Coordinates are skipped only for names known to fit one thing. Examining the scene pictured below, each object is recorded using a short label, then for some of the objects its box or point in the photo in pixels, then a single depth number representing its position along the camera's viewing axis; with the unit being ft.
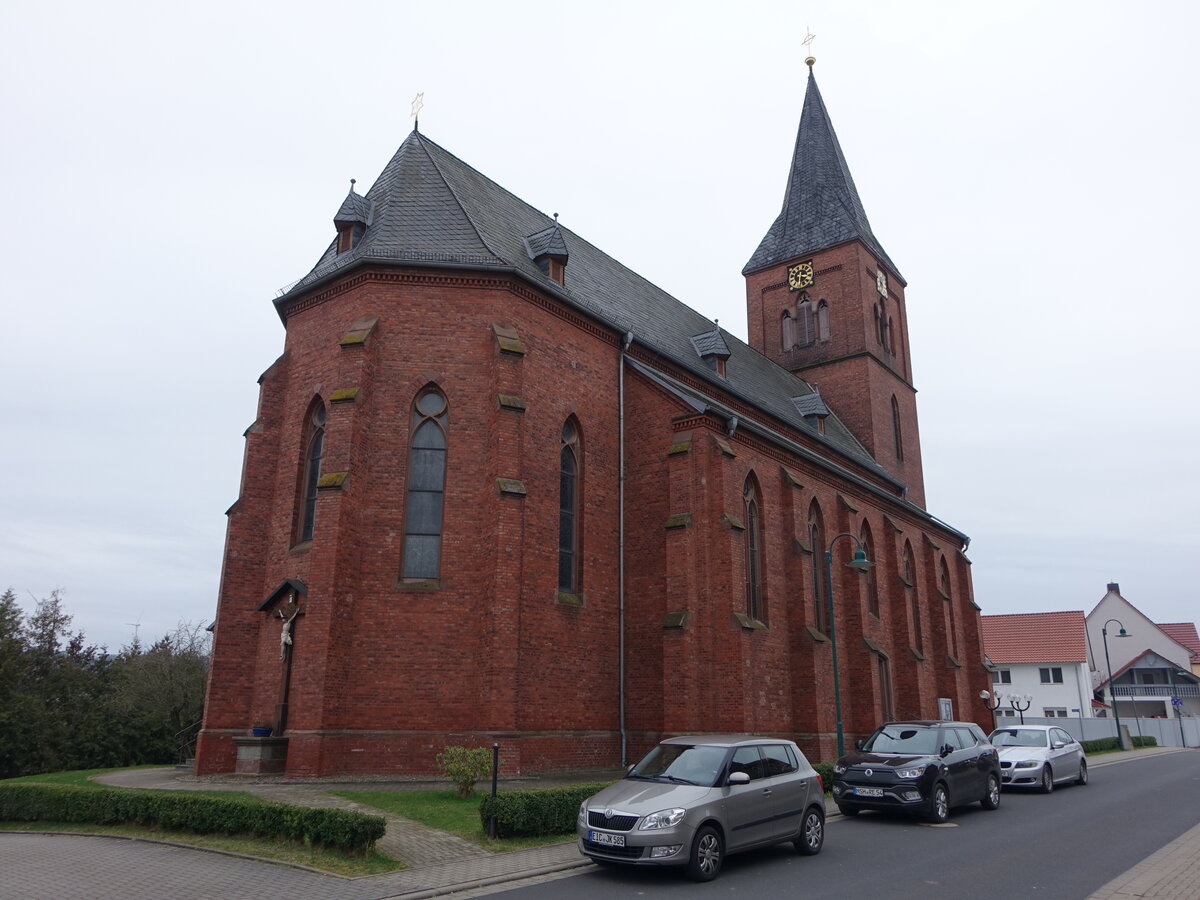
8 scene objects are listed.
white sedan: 62.18
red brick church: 56.54
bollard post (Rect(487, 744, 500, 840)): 37.91
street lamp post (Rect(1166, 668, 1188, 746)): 162.93
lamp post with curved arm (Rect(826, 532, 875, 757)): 66.13
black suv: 46.11
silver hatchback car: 32.12
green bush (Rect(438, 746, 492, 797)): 46.50
